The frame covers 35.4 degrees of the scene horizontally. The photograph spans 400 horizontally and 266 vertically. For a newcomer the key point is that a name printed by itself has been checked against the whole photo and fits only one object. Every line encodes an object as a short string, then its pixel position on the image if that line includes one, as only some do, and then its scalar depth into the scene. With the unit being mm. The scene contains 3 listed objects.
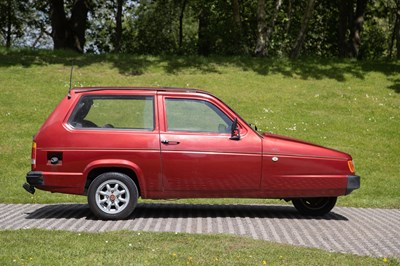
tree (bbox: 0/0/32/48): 42428
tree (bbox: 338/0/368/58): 33250
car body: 8883
